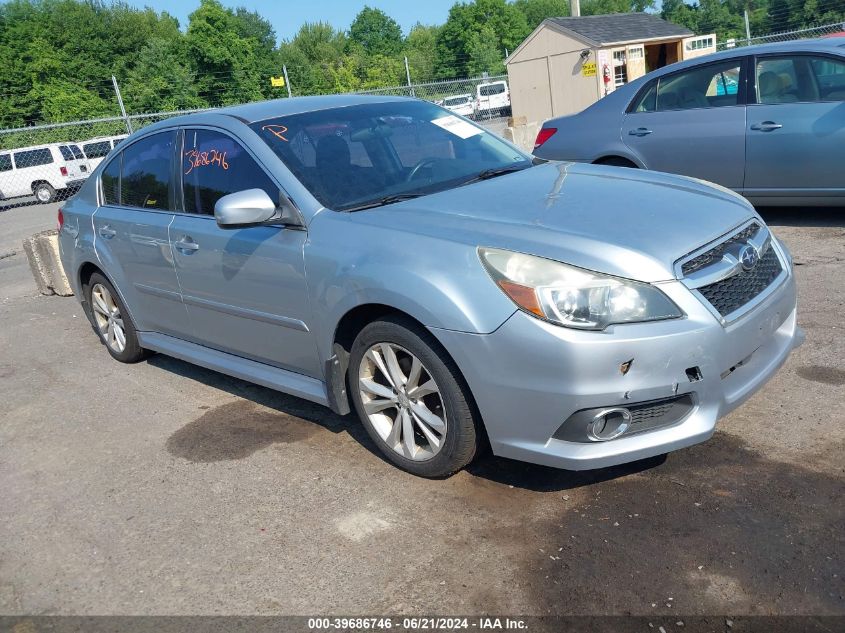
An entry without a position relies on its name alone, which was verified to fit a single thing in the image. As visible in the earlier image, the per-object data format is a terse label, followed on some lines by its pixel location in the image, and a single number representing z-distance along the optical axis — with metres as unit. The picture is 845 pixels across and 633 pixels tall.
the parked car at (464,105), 29.71
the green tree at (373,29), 103.38
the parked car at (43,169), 24.42
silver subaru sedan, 3.02
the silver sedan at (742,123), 6.67
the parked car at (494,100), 35.06
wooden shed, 27.00
